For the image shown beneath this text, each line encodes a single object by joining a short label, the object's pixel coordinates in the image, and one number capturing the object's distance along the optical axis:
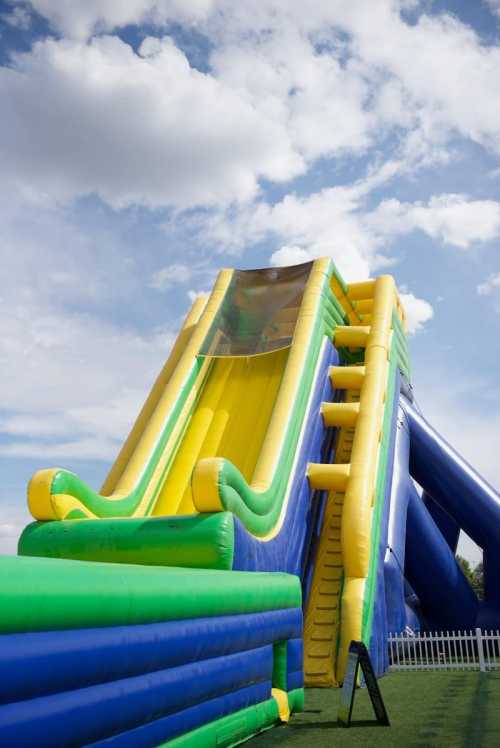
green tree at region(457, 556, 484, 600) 30.23
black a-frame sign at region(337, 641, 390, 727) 4.97
